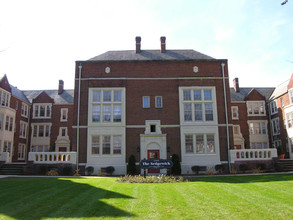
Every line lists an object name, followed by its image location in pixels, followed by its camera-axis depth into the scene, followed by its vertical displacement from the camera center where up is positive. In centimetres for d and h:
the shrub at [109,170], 2347 -163
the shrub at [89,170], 2361 -163
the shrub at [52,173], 2239 -179
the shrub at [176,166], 2288 -126
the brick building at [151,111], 2447 +417
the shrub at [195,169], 2344 -157
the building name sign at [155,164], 1747 -81
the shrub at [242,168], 2360 -151
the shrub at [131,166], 2278 -124
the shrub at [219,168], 2364 -150
